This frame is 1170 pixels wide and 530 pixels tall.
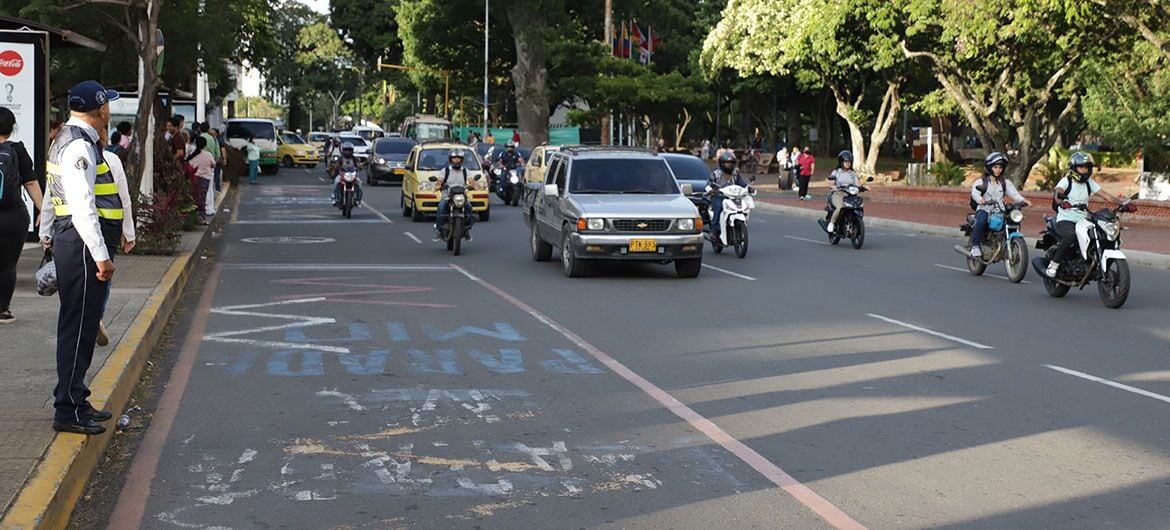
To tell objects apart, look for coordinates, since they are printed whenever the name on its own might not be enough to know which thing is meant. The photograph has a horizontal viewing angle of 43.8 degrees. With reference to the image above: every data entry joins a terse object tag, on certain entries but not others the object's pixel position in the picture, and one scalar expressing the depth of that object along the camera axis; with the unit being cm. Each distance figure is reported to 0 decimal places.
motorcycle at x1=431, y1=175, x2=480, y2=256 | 2155
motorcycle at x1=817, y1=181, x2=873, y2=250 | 2359
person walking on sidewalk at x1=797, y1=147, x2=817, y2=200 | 4159
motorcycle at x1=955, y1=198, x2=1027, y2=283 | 1797
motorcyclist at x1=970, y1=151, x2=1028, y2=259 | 1858
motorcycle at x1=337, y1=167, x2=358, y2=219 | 3067
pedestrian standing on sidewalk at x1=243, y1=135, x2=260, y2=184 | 4822
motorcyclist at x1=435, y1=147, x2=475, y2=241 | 2183
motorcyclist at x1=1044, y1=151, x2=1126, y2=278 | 1585
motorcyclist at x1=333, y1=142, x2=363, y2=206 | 3025
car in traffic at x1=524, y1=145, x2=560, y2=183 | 3312
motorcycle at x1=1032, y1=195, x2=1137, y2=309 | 1523
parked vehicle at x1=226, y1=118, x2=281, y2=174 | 5459
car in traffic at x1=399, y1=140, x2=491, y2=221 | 2962
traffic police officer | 762
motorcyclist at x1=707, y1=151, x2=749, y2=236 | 2206
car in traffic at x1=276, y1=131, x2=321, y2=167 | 6481
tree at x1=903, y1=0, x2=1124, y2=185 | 2958
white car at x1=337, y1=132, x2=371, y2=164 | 6516
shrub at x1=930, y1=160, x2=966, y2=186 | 4116
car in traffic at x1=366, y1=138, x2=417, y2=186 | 4612
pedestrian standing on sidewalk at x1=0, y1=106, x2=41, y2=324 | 1116
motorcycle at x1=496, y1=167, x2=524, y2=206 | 3656
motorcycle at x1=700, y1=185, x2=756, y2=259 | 2162
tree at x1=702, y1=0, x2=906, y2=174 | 3834
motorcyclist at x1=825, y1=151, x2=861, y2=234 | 2353
